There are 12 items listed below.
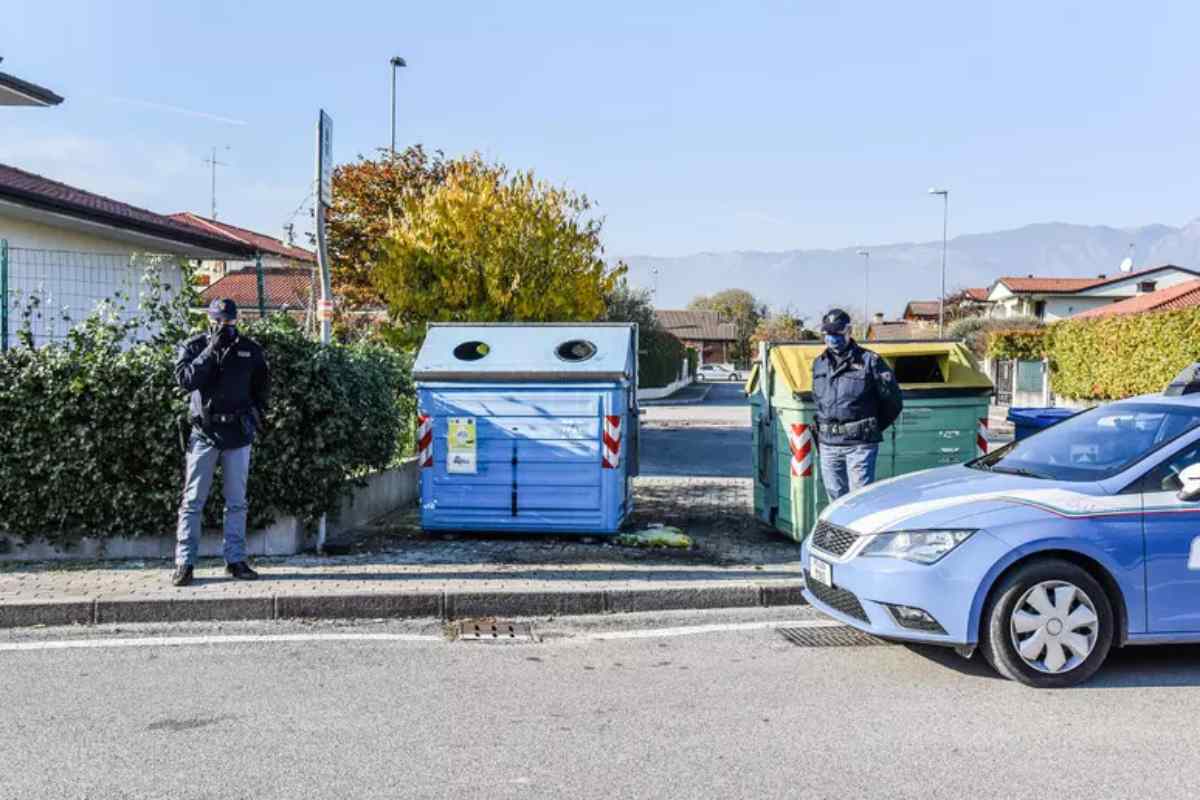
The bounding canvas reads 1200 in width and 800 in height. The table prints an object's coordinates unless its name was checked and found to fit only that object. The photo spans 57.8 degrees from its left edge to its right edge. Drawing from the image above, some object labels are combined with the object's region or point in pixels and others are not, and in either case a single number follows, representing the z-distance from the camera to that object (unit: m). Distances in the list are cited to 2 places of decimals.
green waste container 8.35
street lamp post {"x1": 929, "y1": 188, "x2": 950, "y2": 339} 53.44
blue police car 5.15
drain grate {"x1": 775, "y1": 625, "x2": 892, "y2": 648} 6.02
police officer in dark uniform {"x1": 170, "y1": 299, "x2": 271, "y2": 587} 6.89
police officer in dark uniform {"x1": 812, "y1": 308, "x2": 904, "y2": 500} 7.54
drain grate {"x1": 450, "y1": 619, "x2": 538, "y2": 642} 6.15
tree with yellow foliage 15.47
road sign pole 8.33
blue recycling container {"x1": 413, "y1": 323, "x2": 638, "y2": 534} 8.46
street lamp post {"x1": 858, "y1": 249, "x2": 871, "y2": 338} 75.06
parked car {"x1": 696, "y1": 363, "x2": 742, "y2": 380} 78.94
